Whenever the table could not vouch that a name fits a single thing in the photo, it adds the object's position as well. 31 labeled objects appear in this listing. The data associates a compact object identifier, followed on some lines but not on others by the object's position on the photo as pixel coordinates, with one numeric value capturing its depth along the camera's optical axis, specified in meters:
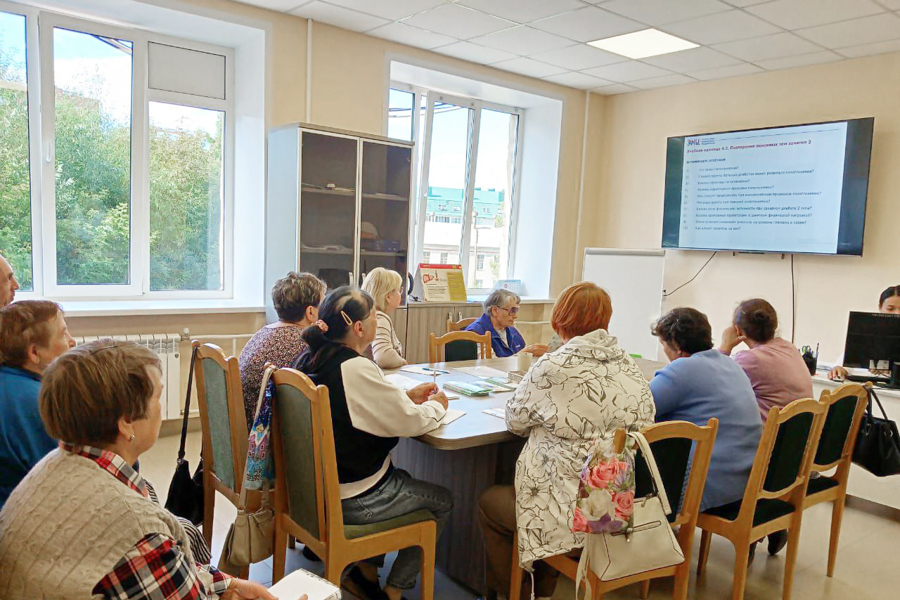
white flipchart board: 5.61
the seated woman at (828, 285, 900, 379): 3.90
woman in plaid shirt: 1.09
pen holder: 3.70
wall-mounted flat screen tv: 4.59
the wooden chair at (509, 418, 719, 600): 1.93
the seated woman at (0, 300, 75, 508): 1.55
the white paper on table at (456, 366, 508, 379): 3.20
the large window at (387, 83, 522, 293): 5.64
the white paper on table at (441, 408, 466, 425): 2.29
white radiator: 3.96
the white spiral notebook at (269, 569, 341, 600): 1.42
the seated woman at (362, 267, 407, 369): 3.16
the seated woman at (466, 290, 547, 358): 3.91
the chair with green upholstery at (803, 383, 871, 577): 2.58
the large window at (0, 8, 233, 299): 3.88
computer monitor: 3.53
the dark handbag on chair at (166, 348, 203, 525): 2.29
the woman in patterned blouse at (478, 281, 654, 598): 1.97
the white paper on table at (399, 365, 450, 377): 3.12
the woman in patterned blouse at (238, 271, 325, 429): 2.47
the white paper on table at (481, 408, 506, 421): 2.44
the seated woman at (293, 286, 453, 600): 2.04
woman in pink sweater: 2.80
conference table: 2.36
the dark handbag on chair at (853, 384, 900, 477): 2.82
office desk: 3.47
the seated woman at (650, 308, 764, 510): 2.38
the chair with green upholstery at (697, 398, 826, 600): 2.26
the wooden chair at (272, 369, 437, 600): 1.89
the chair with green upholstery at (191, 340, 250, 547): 2.24
